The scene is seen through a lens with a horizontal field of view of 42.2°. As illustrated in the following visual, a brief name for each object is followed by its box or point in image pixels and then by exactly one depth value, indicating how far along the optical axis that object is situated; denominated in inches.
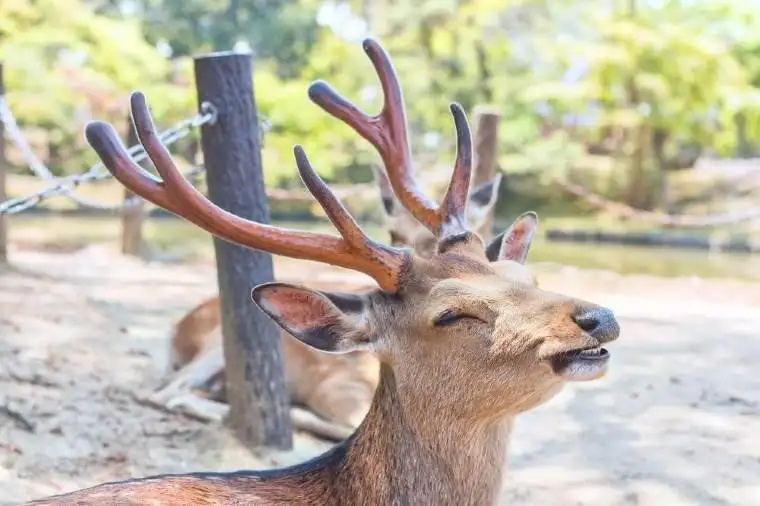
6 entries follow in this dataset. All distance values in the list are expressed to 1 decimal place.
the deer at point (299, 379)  169.2
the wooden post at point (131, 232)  410.0
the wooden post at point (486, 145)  282.0
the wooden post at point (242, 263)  148.5
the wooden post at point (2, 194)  276.8
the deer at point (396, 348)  82.3
